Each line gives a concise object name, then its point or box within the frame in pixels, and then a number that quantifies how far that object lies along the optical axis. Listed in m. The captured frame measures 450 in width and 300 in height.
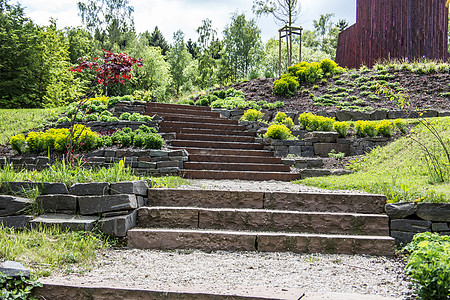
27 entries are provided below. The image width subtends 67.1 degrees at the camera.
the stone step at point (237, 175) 6.20
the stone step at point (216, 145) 7.61
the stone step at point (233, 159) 6.94
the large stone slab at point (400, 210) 3.51
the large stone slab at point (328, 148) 7.83
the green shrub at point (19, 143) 7.07
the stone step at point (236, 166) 6.57
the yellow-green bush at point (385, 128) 7.61
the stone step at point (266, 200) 3.89
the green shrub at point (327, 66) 13.06
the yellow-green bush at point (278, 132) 7.86
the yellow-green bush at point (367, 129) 7.71
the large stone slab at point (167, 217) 3.70
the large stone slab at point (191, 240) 3.38
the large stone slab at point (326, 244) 3.32
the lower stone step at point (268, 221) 3.59
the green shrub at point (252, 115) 9.19
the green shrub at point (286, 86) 11.66
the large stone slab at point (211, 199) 4.00
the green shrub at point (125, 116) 8.39
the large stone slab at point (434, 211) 3.41
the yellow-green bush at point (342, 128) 7.86
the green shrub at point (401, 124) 7.52
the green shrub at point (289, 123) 8.66
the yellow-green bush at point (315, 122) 8.30
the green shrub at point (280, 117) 9.15
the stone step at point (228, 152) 7.27
